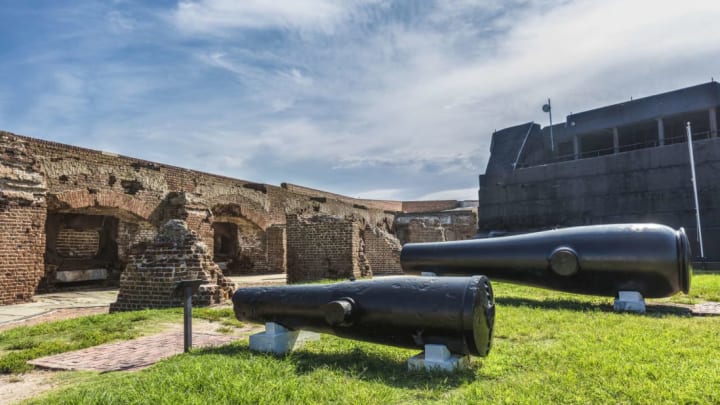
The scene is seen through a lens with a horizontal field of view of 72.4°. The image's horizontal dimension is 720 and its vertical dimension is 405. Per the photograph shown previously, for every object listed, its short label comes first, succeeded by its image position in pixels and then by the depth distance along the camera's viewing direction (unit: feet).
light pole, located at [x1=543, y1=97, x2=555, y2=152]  91.15
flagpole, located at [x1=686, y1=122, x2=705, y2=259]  52.20
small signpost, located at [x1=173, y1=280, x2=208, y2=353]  14.53
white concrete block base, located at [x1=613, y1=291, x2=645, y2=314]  20.12
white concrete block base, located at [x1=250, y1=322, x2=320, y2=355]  13.43
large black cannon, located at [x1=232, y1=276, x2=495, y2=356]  10.89
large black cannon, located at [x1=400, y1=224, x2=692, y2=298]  19.40
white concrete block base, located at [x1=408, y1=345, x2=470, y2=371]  11.16
